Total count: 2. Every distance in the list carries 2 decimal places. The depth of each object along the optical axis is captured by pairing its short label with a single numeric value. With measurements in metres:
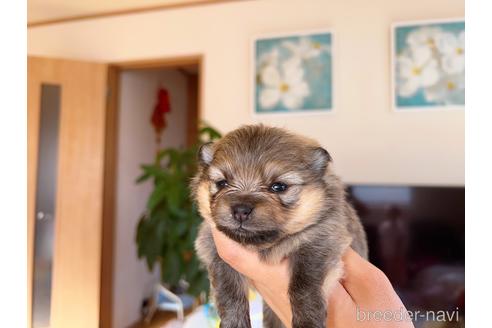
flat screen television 2.19
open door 2.83
